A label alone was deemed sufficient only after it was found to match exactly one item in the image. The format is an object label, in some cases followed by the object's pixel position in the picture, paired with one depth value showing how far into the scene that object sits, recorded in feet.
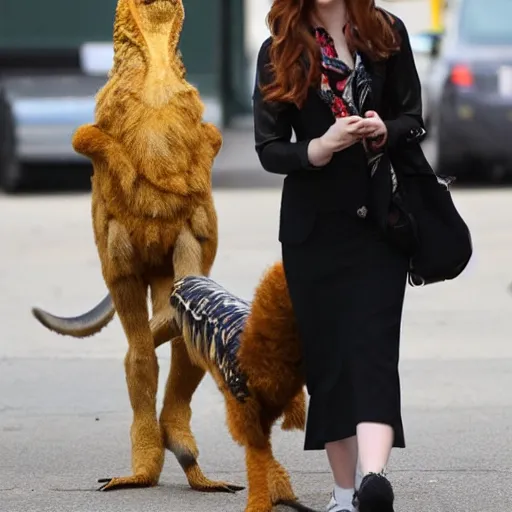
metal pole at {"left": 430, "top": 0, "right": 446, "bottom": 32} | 191.42
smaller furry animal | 29.94
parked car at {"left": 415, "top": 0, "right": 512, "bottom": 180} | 97.45
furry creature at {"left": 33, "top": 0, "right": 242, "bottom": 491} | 34.71
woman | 28.63
